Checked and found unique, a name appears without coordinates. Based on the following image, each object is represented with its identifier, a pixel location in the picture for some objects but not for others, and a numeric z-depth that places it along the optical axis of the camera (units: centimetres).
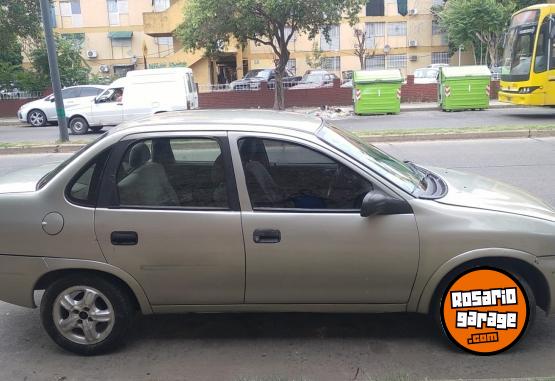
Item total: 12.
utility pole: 1207
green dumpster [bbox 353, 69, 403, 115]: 2048
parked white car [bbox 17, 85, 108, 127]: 2131
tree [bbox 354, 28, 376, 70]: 3824
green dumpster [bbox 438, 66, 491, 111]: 2044
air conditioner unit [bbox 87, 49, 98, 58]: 3956
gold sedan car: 323
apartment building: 3894
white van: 1652
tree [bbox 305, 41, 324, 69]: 3962
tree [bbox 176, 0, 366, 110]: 2034
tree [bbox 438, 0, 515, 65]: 3288
